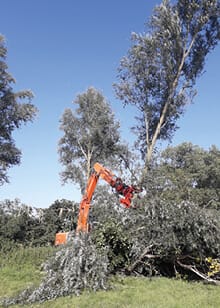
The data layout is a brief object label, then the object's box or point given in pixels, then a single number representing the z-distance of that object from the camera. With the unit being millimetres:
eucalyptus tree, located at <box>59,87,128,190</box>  16523
